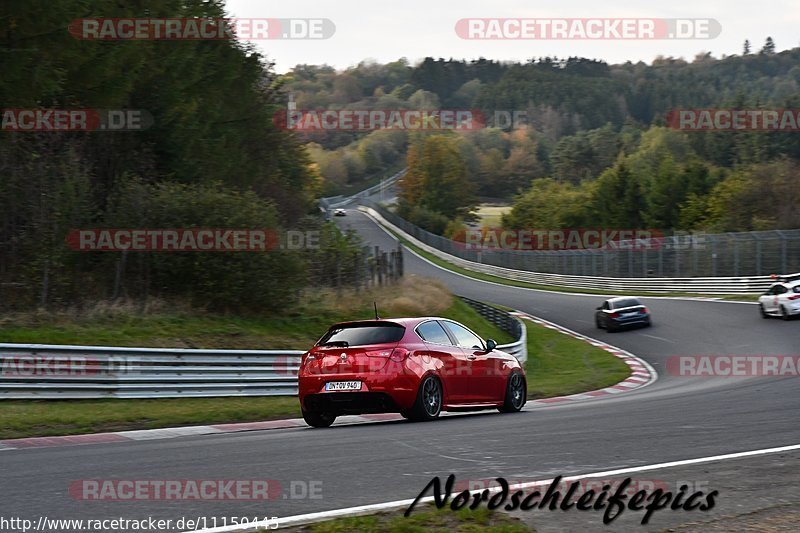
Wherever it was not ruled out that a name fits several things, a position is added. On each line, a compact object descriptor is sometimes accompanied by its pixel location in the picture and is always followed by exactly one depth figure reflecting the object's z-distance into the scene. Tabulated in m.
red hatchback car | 12.85
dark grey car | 38.91
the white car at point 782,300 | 35.94
